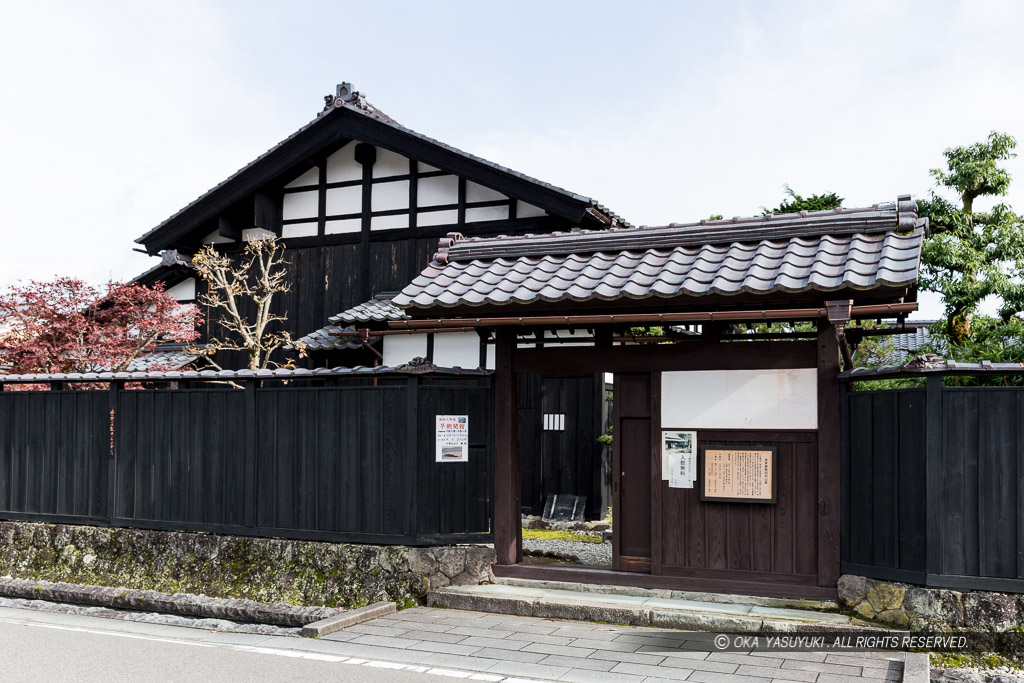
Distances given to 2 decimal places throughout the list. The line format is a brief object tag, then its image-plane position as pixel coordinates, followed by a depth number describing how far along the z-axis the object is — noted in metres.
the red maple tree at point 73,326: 16.70
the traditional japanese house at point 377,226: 17.06
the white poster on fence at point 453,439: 10.30
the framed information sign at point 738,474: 9.33
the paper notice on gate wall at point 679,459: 9.68
